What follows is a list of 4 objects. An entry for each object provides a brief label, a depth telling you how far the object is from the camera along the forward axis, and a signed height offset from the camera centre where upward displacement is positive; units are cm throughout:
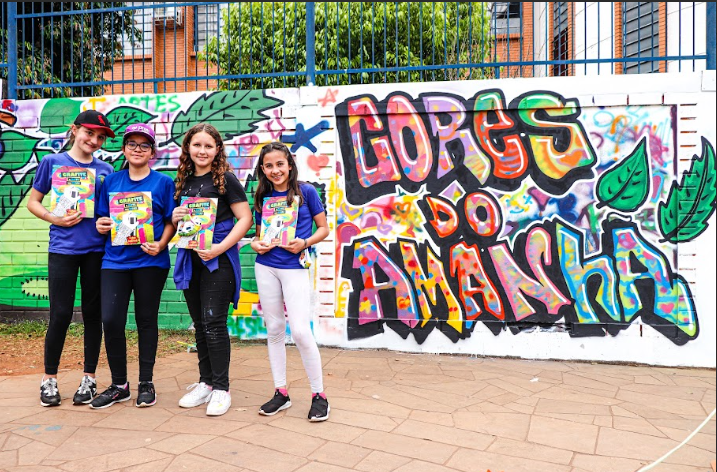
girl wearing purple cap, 385 -27
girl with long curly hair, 380 -17
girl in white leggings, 370 -28
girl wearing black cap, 391 -19
